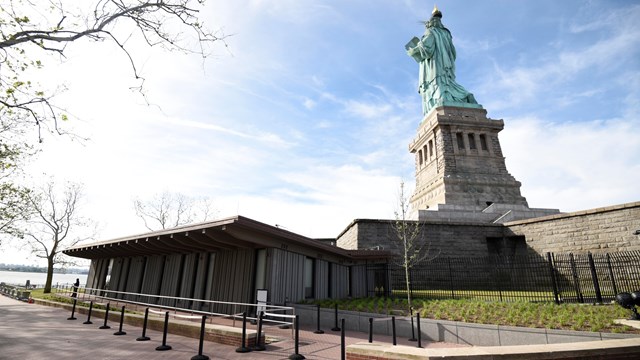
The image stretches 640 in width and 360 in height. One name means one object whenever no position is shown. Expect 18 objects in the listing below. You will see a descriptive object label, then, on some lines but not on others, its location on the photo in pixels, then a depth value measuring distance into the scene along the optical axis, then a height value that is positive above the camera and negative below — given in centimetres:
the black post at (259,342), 833 -179
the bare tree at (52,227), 3238 +445
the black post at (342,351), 673 -156
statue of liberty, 3741 +2568
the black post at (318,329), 1095 -185
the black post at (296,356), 741 -187
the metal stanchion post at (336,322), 1132 -166
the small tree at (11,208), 2423 +507
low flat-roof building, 1273 +50
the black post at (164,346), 828 -191
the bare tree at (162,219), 4393 +700
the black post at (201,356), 731 -188
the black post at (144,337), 948 -193
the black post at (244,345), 811 -183
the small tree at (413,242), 2161 +231
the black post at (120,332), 1045 -197
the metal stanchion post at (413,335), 1008 -183
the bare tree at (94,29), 784 +605
